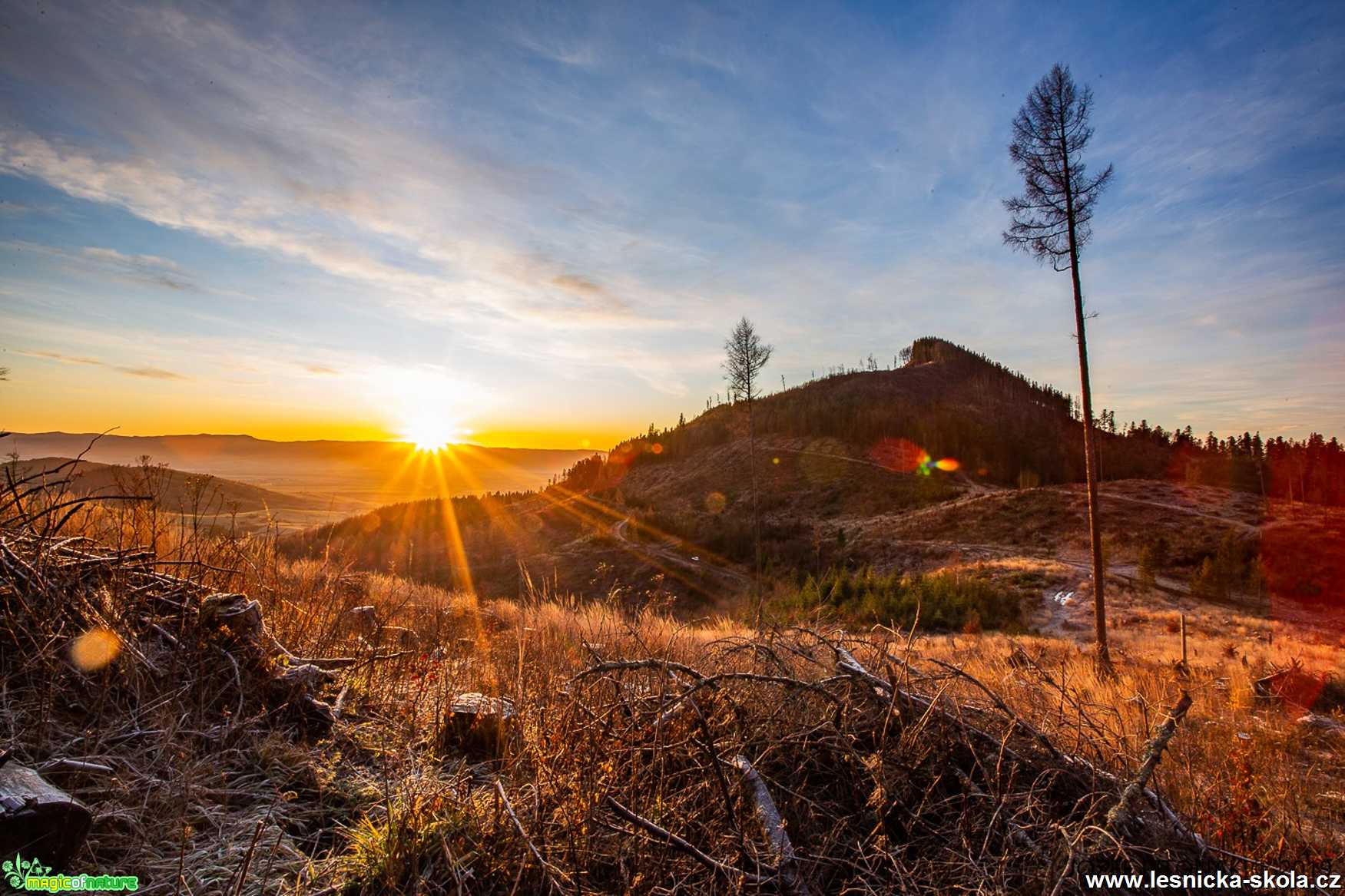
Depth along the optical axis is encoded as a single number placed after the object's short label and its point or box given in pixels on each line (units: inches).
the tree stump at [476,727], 131.9
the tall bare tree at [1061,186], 487.2
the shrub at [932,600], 863.7
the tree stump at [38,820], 70.7
